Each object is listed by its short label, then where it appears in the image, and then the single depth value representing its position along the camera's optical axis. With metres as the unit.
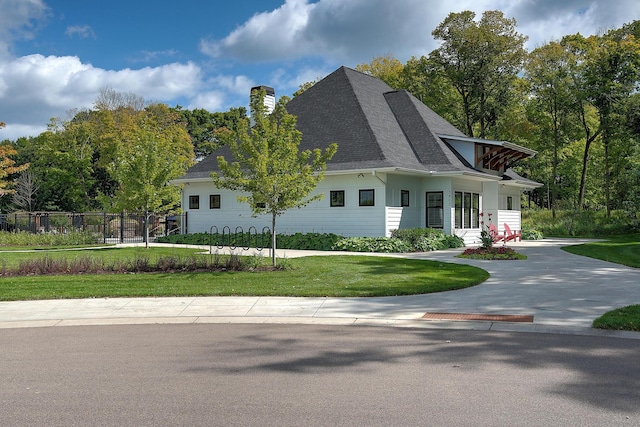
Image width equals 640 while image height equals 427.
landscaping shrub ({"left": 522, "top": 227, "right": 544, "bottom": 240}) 33.03
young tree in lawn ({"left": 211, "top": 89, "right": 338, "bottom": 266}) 15.07
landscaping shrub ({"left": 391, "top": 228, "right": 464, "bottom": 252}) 22.87
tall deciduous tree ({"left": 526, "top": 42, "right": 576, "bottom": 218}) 41.62
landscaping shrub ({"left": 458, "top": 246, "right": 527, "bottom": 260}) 19.20
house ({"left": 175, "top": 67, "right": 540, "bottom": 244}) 24.44
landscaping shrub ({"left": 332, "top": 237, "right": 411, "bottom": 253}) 22.41
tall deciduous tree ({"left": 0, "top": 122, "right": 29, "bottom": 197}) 31.97
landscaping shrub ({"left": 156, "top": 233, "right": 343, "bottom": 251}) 23.59
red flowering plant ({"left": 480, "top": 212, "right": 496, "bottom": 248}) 20.02
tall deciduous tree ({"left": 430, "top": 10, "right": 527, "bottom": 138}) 42.09
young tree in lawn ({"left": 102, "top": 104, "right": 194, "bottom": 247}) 23.05
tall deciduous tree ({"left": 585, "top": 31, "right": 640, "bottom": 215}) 36.44
